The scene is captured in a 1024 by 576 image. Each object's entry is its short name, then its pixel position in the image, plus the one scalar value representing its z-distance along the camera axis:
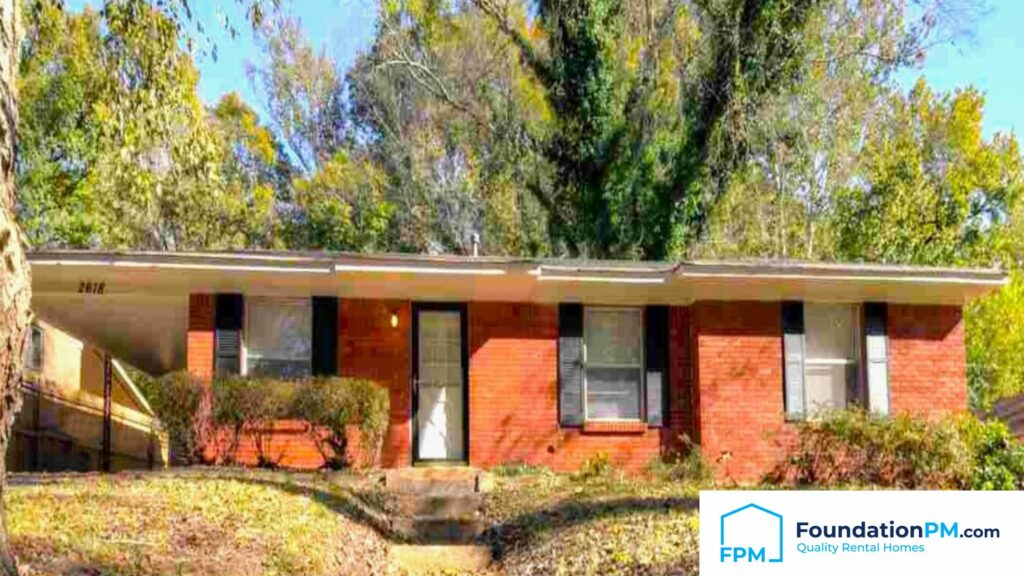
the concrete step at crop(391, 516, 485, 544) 11.12
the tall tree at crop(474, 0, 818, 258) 22.33
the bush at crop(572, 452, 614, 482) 14.81
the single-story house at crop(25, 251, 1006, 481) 16.06
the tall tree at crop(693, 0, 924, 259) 23.14
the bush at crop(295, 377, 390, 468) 14.94
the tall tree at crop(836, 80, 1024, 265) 29.78
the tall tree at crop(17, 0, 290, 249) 10.99
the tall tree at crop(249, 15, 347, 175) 36.22
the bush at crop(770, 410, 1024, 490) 13.57
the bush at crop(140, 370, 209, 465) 14.58
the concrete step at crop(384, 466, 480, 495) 12.94
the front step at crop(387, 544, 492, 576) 10.30
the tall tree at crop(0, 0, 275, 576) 6.38
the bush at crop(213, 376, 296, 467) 14.76
